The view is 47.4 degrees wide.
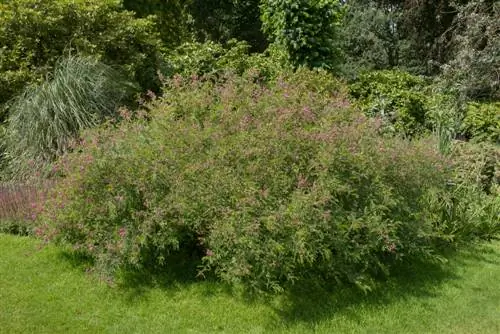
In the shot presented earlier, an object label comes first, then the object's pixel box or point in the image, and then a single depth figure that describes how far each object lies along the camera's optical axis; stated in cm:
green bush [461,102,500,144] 1005
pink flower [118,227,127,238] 485
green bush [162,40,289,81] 1066
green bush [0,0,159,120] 923
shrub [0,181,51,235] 638
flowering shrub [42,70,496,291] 457
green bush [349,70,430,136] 997
